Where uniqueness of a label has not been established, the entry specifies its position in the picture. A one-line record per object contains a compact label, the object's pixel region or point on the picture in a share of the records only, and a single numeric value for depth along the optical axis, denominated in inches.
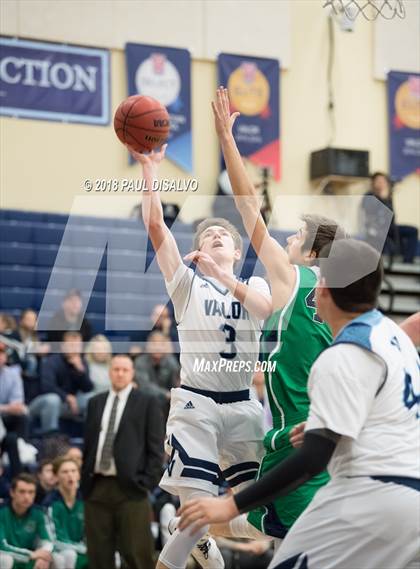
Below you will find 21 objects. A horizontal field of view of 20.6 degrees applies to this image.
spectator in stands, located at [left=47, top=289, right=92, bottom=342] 458.9
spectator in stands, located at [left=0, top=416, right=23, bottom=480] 424.5
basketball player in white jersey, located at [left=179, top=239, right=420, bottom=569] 161.3
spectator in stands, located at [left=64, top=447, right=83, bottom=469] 407.2
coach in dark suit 380.5
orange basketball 257.6
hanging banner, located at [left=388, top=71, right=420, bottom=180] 671.8
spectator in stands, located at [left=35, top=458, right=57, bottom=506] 407.0
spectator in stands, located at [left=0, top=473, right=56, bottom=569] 382.3
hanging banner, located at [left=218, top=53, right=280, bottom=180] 647.8
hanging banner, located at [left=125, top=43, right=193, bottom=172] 593.6
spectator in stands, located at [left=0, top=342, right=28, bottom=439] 433.7
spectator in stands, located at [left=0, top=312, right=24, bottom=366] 458.6
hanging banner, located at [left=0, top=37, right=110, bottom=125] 435.8
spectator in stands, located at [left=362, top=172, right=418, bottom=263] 530.6
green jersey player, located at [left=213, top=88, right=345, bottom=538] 225.5
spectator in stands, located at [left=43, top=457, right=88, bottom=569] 393.1
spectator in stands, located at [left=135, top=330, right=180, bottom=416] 465.7
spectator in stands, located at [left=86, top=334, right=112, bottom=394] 473.4
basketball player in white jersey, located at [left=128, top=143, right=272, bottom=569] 236.8
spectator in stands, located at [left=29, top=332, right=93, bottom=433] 454.0
